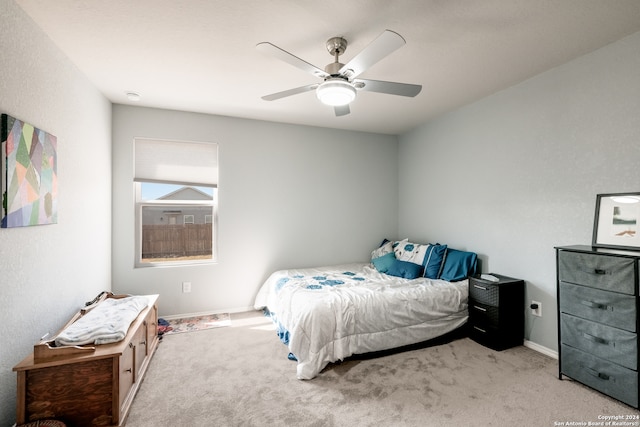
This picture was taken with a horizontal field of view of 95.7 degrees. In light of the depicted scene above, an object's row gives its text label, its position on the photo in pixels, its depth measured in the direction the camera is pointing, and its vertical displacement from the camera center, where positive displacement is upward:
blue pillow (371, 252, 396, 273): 3.71 -0.62
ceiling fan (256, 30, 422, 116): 1.57 +0.91
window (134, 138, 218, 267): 3.52 +0.18
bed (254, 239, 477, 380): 2.42 -0.84
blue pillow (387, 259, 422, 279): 3.43 -0.66
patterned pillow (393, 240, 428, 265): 3.66 -0.49
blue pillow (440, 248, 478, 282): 3.22 -0.59
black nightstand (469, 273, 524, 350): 2.72 -0.95
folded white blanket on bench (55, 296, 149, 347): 1.79 -0.74
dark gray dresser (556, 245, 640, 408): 1.85 -0.72
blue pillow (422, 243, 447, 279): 3.40 -0.55
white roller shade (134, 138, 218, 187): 3.50 +0.67
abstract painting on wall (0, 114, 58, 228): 1.60 +0.26
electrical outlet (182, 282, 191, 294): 3.59 -0.89
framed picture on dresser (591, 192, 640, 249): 2.06 -0.05
